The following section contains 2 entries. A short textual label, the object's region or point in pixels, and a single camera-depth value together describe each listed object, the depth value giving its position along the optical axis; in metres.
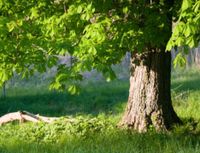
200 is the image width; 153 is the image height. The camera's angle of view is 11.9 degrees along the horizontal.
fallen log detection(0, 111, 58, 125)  30.11
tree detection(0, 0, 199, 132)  16.18
